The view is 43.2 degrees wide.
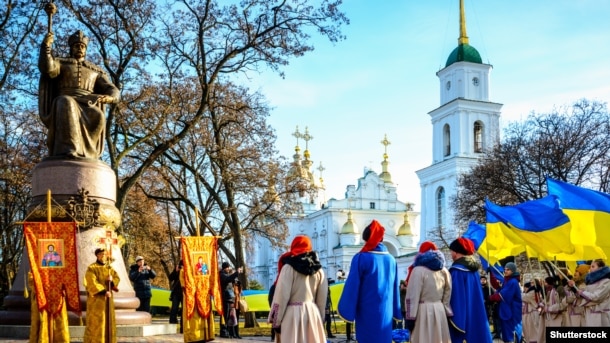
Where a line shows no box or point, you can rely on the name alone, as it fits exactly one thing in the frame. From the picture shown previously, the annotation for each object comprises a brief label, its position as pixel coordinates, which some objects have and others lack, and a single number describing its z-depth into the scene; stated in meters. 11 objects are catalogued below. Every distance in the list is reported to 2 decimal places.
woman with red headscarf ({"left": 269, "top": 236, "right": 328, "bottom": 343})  8.45
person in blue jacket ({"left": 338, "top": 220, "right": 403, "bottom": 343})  9.18
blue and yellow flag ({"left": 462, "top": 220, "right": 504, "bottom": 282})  15.71
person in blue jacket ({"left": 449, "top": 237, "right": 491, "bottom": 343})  9.70
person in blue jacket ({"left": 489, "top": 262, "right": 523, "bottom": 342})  13.65
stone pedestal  11.99
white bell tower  64.25
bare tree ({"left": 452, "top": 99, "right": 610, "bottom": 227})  33.81
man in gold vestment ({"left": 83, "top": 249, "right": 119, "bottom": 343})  10.45
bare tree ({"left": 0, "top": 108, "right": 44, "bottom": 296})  28.19
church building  83.25
